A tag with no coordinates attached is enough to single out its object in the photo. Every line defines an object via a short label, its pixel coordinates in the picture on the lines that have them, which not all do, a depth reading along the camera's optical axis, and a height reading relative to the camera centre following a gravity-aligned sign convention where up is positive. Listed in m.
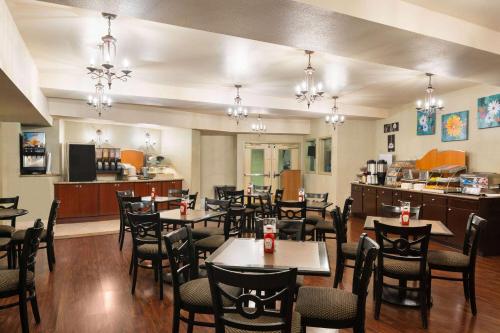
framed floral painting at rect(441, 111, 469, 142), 6.84 +0.70
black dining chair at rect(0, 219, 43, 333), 2.88 -1.05
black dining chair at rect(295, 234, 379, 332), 2.27 -1.00
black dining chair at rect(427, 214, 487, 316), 3.44 -1.04
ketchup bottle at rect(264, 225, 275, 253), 2.72 -0.65
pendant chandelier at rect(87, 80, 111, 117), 5.97 +1.10
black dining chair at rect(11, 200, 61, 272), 4.72 -1.08
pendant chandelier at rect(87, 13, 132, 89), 3.49 +1.19
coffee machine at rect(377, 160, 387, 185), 8.45 -0.27
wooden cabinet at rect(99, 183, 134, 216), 8.52 -0.99
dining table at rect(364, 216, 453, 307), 3.65 -1.50
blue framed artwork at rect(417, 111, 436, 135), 7.70 +0.84
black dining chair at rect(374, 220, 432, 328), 3.19 -0.98
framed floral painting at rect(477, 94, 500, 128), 6.19 +0.91
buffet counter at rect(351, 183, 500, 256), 5.54 -0.87
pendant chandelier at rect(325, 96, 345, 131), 7.93 +1.08
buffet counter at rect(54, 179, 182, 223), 8.09 -0.95
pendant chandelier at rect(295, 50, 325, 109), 4.82 +1.09
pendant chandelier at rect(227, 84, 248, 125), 6.78 +1.14
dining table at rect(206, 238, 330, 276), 2.36 -0.74
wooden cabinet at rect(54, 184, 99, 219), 8.07 -0.99
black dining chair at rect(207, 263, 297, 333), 1.85 -0.77
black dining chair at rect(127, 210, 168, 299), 3.87 -0.95
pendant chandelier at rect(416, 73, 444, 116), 5.93 +1.02
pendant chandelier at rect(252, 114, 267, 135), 10.63 +1.02
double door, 11.48 -0.06
